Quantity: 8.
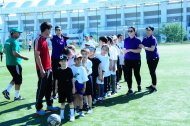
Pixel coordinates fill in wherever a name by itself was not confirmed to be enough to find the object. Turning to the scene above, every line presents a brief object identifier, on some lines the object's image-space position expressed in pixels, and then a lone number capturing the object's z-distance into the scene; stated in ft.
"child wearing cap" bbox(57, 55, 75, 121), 23.03
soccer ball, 20.54
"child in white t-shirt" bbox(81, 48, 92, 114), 25.09
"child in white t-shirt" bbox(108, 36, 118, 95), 32.37
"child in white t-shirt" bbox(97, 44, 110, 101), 28.76
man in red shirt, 24.23
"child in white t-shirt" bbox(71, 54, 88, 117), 24.68
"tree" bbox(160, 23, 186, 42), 273.13
